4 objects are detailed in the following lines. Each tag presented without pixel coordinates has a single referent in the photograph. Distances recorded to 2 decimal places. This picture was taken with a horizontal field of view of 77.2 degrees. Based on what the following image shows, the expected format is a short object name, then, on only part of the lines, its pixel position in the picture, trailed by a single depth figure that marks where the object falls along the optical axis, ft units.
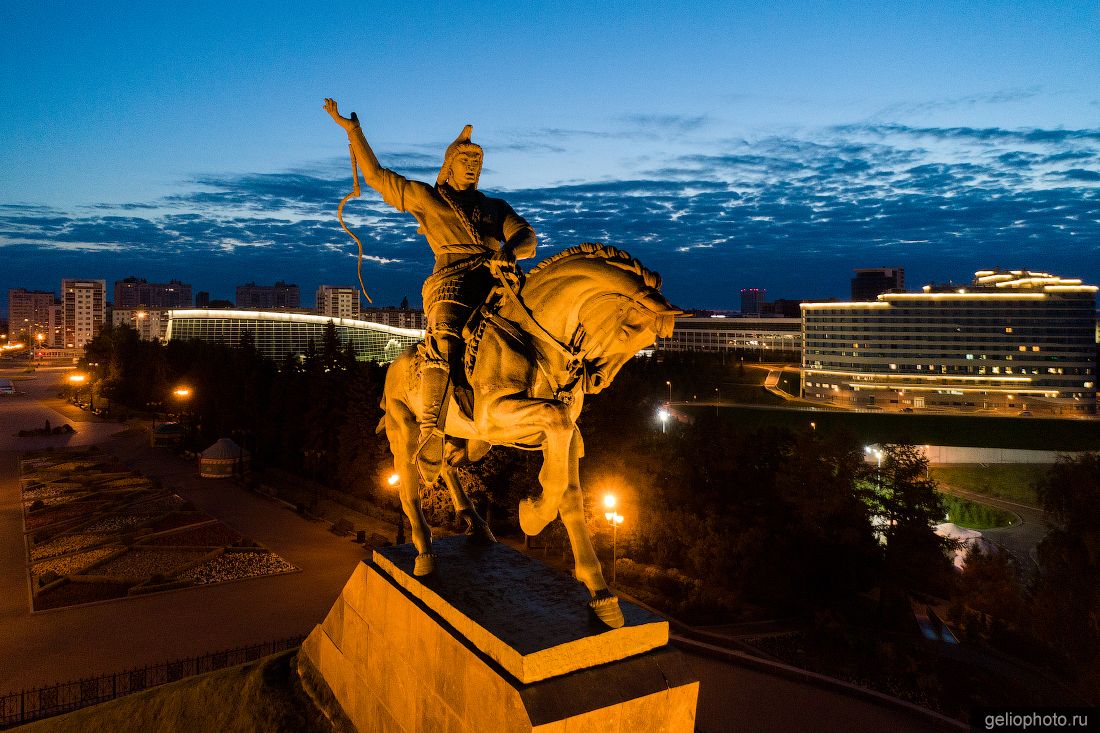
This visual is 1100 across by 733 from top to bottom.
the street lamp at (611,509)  46.80
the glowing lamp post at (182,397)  122.42
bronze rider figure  21.50
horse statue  17.08
